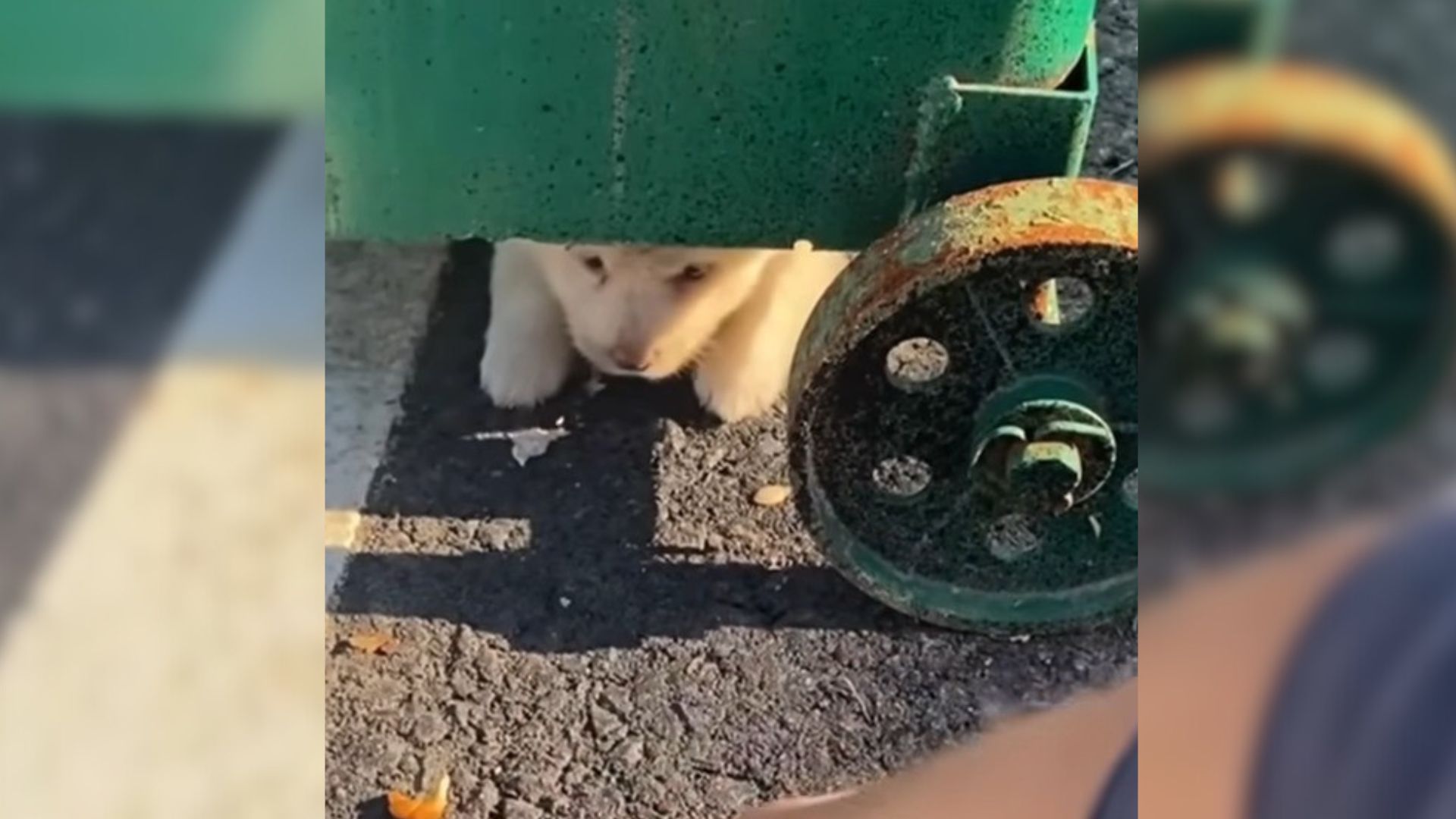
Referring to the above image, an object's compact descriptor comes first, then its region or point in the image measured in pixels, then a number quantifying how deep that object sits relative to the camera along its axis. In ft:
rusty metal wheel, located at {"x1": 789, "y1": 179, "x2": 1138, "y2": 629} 5.08
